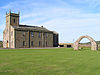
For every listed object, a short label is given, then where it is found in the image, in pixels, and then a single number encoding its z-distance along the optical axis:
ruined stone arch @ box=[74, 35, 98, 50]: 24.51
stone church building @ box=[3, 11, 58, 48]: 36.03
